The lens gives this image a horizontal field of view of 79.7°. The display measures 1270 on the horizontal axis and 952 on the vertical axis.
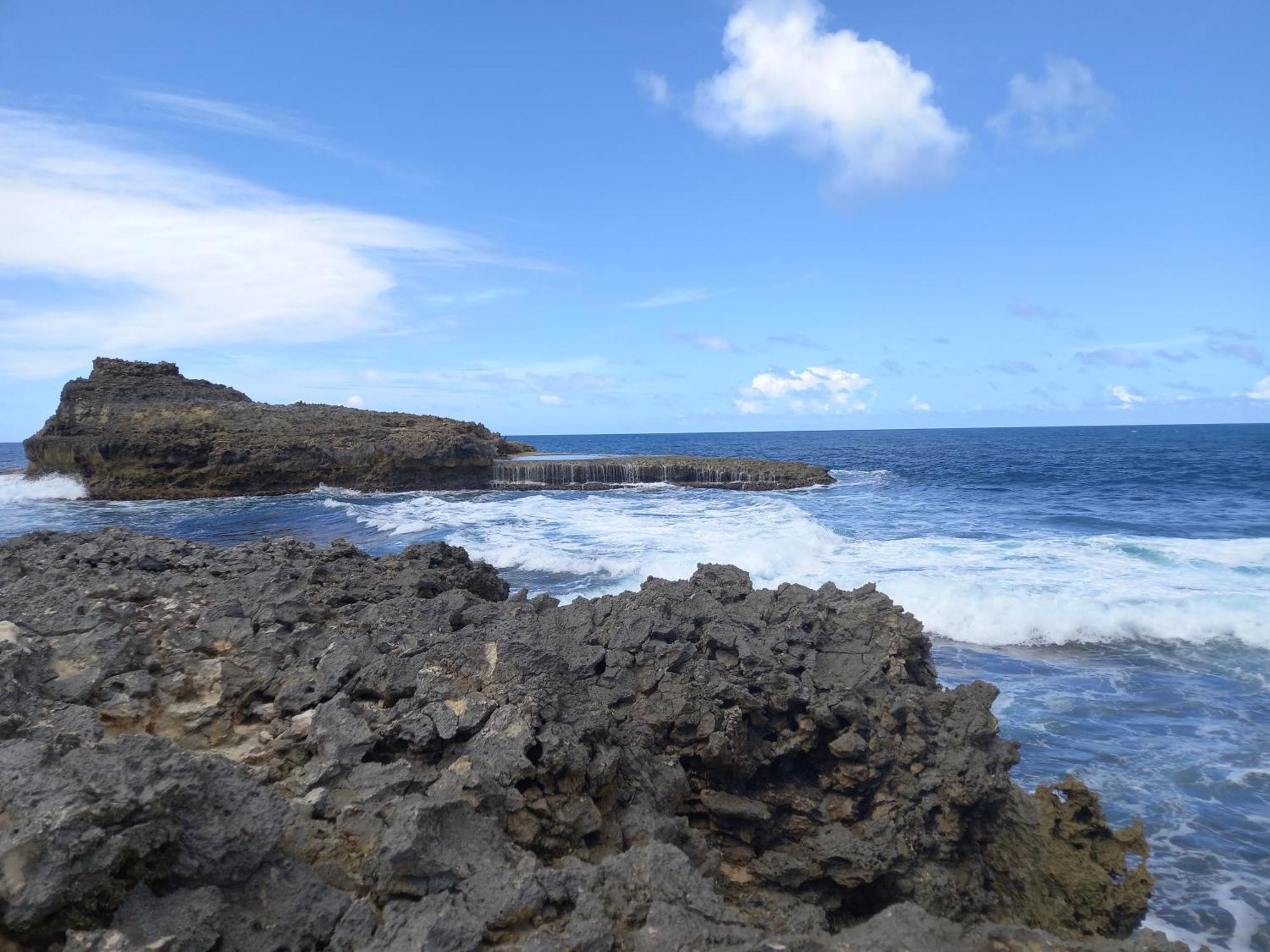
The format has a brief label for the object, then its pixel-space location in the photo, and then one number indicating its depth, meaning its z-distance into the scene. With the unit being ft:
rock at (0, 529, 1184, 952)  7.98
